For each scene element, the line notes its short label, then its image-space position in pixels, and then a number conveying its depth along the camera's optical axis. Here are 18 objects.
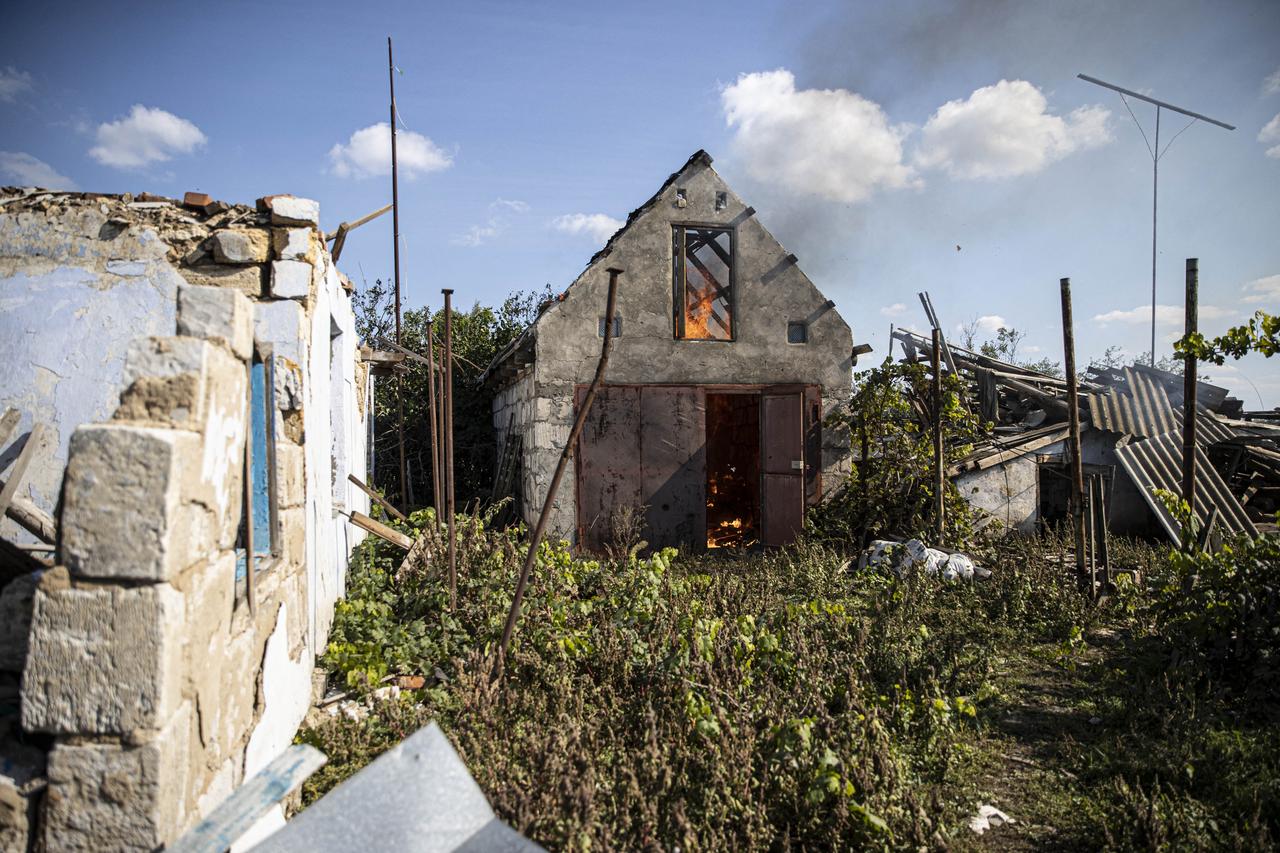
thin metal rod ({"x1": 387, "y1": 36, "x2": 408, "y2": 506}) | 12.23
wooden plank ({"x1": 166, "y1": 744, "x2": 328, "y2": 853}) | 1.84
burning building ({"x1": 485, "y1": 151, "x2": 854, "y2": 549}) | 8.55
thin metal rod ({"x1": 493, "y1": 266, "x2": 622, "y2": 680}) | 3.45
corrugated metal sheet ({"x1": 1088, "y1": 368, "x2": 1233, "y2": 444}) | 9.77
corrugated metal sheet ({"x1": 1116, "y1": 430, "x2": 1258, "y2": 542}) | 8.37
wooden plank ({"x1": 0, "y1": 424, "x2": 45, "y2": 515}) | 4.20
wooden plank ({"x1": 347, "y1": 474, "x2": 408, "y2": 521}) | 6.52
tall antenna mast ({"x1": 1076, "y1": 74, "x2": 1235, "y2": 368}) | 10.65
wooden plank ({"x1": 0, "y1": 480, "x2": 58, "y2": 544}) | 4.34
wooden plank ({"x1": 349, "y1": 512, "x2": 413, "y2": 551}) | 5.41
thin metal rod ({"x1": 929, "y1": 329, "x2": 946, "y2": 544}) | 7.99
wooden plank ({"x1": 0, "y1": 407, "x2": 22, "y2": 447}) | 4.53
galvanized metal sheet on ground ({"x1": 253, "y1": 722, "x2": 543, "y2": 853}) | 1.71
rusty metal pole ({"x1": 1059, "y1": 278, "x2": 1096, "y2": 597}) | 6.23
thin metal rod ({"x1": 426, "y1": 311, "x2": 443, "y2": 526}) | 5.17
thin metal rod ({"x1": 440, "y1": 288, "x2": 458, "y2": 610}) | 4.59
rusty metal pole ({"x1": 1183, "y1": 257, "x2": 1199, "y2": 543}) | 5.41
